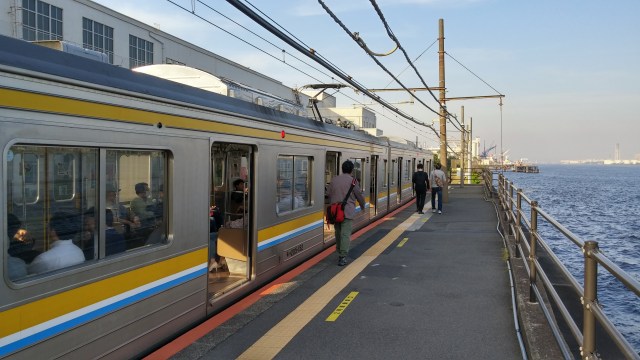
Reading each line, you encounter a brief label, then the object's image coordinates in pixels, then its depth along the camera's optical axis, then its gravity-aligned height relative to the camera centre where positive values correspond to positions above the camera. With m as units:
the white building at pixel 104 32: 25.78 +7.81
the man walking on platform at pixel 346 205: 8.20 -0.56
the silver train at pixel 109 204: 3.21 -0.30
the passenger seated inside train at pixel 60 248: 3.43 -0.56
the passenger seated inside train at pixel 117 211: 4.02 -0.35
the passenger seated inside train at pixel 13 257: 3.15 -0.55
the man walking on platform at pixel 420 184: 15.48 -0.46
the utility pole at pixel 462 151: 29.49 +1.19
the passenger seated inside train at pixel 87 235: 3.75 -0.50
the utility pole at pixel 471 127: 40.92 +4.22
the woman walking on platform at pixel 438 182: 15.82 -0.41
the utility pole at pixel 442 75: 19.70 +3.53
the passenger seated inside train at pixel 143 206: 4.32 -0.33
